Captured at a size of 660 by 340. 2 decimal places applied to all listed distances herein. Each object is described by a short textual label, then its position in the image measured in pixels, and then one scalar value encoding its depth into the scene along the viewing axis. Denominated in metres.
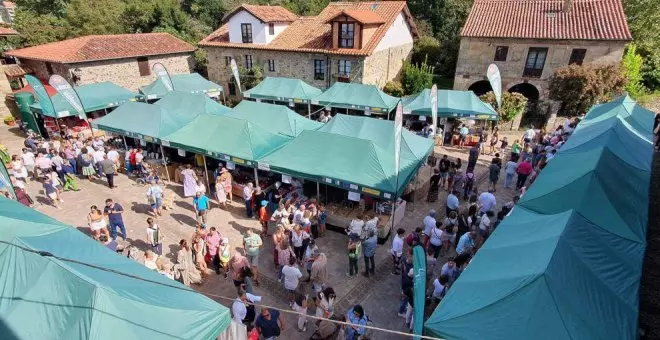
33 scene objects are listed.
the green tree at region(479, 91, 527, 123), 17.97
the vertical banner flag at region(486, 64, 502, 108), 14.85
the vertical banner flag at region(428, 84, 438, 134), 11.45
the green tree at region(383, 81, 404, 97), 21.98
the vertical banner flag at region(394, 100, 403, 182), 8.23
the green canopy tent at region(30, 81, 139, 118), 16.08
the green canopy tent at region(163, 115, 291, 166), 10.88
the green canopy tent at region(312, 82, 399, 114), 17.17
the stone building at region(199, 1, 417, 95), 20.12
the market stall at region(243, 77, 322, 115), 18.98
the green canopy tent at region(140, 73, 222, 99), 19.82
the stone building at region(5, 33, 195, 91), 20.92
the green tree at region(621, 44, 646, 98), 21.73
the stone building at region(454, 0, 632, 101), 19.48
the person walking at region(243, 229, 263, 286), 7.65
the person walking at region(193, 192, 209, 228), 9.58
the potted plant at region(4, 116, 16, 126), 19.75
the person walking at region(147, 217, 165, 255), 8.16
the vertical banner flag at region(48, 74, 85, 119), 13.88
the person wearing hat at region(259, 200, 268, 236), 9.48
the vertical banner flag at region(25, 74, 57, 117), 15.42
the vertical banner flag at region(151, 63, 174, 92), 18.21
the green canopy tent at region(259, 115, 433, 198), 9.17
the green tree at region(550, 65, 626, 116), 17.88
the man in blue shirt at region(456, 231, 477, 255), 7.71
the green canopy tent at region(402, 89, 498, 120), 15.75
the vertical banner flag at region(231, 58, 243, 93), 19.27
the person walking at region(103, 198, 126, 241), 8.92
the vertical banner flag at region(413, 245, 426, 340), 5.15
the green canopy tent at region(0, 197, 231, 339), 4.81
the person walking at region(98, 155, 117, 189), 11.91
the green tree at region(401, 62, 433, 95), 21.75
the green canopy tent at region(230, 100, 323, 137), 12.77
